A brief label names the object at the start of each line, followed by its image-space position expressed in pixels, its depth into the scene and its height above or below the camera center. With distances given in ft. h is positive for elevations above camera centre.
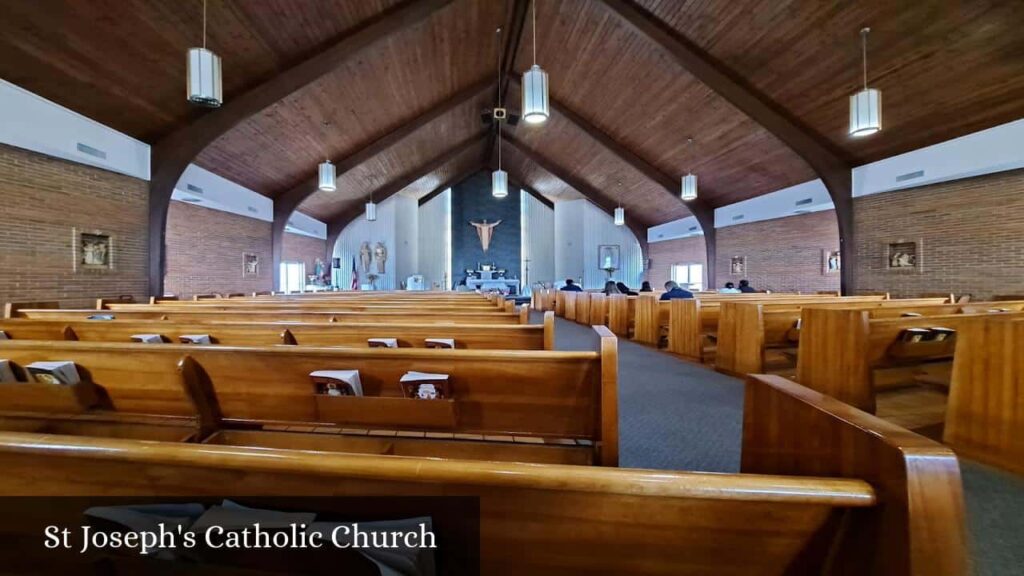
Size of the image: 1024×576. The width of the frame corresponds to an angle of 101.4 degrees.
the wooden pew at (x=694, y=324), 13.84 -1.20
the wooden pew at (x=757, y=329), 11.04 -1.14
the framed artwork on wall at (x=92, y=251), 16.22 +1.66
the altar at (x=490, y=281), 49.48 +1.04
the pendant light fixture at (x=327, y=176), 25.17 +6.97
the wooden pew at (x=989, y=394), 5.98 -1.61
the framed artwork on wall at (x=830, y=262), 26.13 +1.63
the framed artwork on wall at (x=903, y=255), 20.56 +1.61
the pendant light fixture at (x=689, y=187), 26.20 +6.37
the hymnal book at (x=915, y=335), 8.09 -0.94
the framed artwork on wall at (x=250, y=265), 28.07 +1.78
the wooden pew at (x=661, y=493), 1.52 -0.96
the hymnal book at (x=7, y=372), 4.78 -0.92
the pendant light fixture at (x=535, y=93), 16.56 +7.84
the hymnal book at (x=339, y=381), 4.35 -0.95
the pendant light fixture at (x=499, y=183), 30.60 +7.85
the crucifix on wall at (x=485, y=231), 51.62 +7.26
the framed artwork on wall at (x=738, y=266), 32.76 +1.77
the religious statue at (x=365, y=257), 43.60 +3.48
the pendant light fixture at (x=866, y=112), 14.47 +6.11
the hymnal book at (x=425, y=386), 4.28 -0.98
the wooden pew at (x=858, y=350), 8.14 -1.28
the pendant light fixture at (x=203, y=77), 11.75 +6.09
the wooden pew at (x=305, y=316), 8.12 -0.53
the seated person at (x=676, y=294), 17.79 -0.23
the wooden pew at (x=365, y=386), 4.26 -1.02
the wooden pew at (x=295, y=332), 5.96 -0.65
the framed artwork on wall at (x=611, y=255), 47.78 +3.89
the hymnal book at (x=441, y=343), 5.91 -0.76
